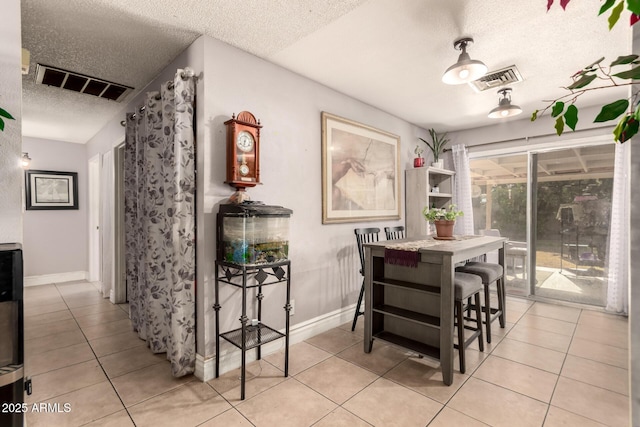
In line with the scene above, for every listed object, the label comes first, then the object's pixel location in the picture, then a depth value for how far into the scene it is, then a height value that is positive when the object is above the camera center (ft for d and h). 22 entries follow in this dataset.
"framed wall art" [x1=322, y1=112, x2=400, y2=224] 10.34 +1.32
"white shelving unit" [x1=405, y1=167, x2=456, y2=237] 13.74 +0.57
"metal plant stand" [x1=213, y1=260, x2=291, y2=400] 6.70 -2.35
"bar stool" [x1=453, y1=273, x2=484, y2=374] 7.30 -2.07
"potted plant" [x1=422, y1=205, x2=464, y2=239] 9.61 -0.34
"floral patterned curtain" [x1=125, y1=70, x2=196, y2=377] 7.27 -0.34
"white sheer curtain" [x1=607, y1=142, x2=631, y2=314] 11.61 -1.25
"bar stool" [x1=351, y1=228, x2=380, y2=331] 10.22 -1.08
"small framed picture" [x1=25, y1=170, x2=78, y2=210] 16.12 +0.99
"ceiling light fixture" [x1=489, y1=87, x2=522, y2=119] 9.87 +3.15
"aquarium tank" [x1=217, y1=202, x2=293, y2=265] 6.89 -0.58
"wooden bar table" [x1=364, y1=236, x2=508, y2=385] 7.14 -2.24
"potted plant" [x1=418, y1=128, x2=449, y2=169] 14.88 +3.15
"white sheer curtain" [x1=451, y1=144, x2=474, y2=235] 15.47 +0.97
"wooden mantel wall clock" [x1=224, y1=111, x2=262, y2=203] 7.47 +1.35
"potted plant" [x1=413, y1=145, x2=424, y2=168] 14.07 +2.15
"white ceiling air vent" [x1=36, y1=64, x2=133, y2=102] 9.12 +3.95
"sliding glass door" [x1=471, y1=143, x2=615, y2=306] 12.72 -0.36
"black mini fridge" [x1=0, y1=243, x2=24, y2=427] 3.66 -1.61
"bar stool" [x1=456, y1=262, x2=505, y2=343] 9.10 -2.11
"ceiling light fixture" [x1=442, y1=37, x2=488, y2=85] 7.20 +3.22
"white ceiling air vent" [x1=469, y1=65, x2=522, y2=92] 9.11 +3.95
